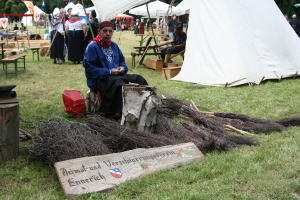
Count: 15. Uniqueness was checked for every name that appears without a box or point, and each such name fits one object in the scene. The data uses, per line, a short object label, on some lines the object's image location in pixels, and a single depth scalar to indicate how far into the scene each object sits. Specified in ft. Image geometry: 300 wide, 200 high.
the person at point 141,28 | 98.61
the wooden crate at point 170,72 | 31.07
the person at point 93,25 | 38.60
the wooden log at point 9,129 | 11.87
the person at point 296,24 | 55.62
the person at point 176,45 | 37.84
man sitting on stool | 16.40
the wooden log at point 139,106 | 14.60
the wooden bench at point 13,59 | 29.81
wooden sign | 9.95
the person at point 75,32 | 38.68
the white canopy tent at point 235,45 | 27.12
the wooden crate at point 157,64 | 36.42
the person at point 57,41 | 39.19
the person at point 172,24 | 62.95
